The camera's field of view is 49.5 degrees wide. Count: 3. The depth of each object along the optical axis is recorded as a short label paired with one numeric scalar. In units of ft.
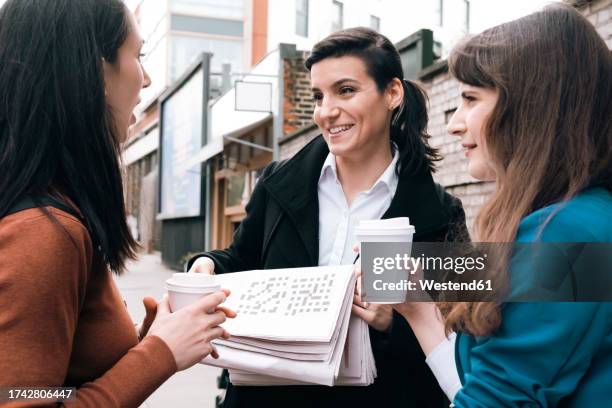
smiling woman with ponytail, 6.68
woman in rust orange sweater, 3.51
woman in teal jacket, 3.41
